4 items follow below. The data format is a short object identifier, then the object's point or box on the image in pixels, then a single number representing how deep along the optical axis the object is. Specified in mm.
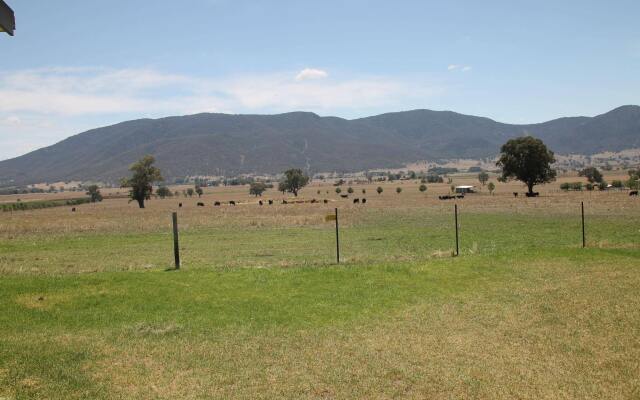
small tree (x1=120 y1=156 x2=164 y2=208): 91625
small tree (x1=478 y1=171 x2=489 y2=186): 153750
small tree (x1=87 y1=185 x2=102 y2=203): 138912
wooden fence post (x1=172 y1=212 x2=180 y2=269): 16991
